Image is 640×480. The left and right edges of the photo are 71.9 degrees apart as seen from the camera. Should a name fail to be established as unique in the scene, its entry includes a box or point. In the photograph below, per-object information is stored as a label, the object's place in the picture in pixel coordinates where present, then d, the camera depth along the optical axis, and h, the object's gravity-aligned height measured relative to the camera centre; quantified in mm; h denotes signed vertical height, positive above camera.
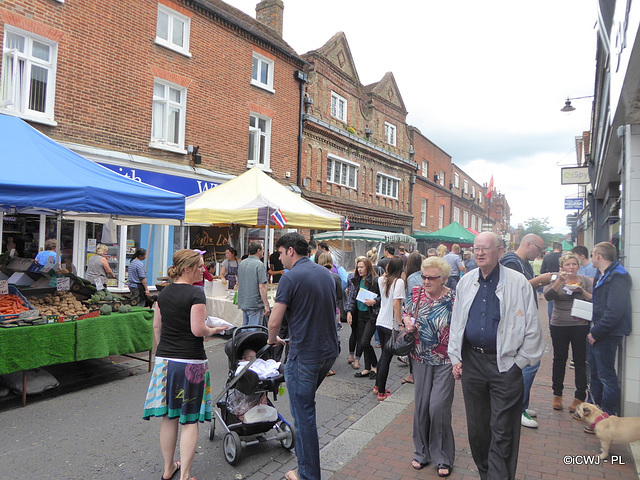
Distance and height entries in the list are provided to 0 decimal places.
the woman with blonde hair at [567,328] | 5168 -881
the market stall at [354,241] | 18281 +286
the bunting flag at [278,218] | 9234 +566
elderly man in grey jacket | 3225 -736
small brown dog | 3955 -1582
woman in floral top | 3910 -1124
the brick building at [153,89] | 10200 +4242
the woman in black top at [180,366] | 3477 -998
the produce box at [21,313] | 5266 -939
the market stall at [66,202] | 5250 +495
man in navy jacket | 4434 -625
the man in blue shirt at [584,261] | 7402 -107
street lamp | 14555 +4834
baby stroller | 3921 -1472
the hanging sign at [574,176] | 14078 +2548
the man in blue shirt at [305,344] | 3402 -766
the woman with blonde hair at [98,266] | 9156 -565
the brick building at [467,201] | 40072 +5140
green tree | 79800 +4881
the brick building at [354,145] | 19031 +5118
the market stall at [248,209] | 9258 +787
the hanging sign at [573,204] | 19734 +2313
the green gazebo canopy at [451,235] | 25000 +881
